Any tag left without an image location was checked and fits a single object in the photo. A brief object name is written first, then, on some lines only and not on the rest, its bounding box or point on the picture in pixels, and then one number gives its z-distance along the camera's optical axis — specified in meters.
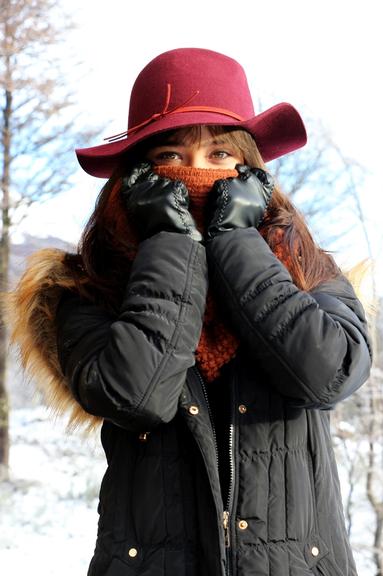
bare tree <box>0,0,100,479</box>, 6.11
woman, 1.21
